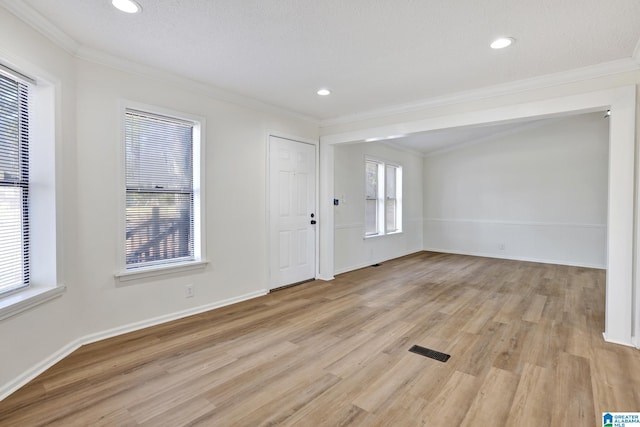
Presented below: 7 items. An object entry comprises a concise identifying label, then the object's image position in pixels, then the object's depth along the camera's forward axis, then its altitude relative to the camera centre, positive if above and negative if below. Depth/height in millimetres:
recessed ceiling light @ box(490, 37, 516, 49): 2498 +1371
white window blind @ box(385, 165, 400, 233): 6953 +238
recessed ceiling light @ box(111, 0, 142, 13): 2047 +1358
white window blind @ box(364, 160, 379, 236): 6383 +229
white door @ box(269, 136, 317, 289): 4398 -24
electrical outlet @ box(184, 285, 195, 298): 3410 -904
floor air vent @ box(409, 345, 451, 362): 2541 -1201
